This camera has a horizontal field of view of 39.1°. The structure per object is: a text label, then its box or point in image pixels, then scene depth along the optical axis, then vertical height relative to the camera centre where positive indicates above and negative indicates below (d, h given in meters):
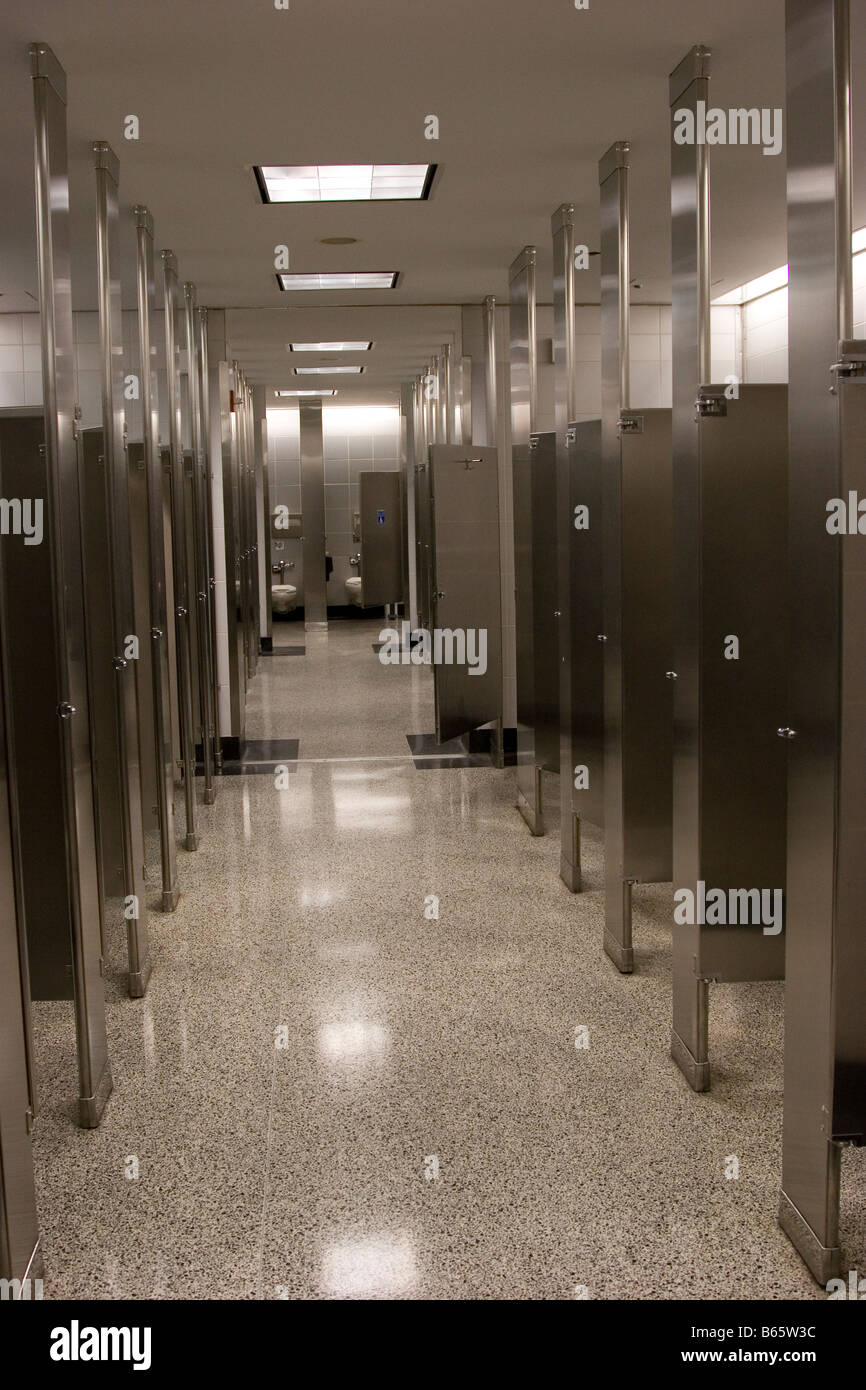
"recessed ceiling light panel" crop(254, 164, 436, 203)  4.81 +1.50
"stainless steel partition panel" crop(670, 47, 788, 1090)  3.42 -0.24
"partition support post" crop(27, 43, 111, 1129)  3.20 -0.01
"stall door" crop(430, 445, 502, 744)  7.21 -0.14
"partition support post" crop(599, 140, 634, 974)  4.34 +0.19
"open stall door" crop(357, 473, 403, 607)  15.77 +0.17
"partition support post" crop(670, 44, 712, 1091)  3.41 +0.11
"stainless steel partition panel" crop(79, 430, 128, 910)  4.29 -0.41
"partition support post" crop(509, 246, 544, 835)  6.35 +0.24
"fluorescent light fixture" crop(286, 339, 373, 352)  10.09 +1.74
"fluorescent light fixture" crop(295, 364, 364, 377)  12.20 +1.87
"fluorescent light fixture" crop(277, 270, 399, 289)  6.91 +1.59
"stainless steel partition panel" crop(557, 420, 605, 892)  5.11 -0.42
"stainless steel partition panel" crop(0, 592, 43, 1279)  2.49 -1.10
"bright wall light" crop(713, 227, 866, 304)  7.06 +1.54
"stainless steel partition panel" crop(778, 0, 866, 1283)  2.44 -0.23
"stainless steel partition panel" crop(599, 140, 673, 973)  4.33 -0.21
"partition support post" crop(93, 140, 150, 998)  4.09 +0.00
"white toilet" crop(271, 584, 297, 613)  17.36 -0.56
